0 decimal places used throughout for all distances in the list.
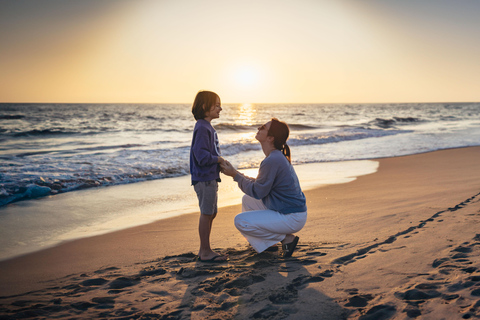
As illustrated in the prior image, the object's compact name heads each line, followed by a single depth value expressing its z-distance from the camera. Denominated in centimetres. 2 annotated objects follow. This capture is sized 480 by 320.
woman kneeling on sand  362
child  371
